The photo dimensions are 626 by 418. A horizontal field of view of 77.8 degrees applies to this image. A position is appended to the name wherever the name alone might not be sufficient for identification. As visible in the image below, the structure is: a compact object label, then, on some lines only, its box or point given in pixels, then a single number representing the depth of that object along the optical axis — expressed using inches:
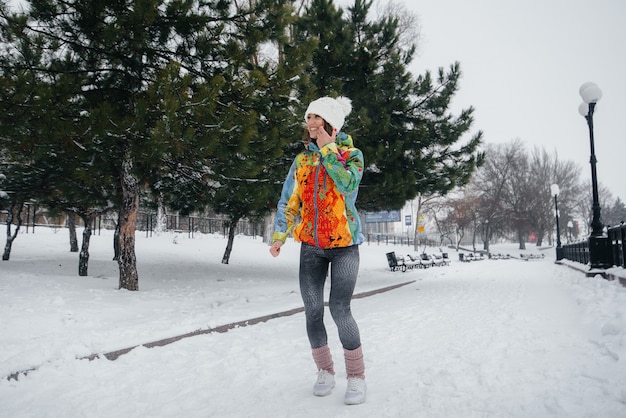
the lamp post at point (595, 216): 335.0
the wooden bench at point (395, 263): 709.3
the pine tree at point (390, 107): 382.0
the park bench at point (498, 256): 1497.9
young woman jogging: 97.7
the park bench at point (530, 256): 1462.7
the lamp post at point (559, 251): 854.9
